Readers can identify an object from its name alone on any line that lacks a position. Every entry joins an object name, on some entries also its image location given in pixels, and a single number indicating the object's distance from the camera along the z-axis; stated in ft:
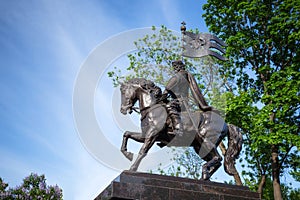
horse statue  29.99
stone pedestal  24.78
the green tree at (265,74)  55.36
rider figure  31.59
